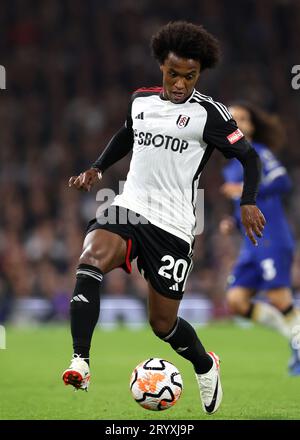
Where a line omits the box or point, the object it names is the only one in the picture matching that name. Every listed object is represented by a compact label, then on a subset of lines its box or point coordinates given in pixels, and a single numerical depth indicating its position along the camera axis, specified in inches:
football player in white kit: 429.7
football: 425.1
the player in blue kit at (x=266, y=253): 657.0
